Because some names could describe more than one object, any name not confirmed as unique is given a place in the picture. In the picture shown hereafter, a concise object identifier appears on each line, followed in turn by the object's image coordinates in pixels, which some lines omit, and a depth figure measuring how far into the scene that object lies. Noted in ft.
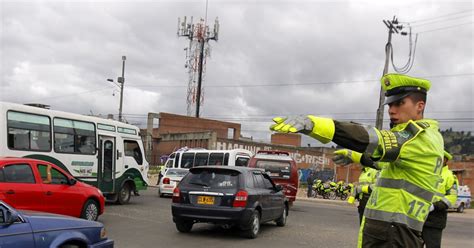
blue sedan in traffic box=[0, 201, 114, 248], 15.52
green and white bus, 42.27
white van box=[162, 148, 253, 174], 77.82
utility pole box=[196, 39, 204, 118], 207.31
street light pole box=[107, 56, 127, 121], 140.46
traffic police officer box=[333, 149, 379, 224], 25.97
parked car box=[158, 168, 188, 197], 66.64
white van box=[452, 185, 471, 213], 85.56
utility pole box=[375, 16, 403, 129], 94.73
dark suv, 32.99
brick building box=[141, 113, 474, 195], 128.16
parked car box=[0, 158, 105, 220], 29.12
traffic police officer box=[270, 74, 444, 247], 9.75
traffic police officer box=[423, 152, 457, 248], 20.18
